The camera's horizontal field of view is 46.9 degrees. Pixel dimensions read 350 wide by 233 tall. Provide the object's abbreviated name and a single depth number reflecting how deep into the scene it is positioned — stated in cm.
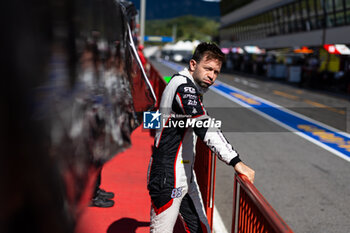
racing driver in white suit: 269
